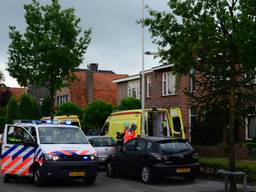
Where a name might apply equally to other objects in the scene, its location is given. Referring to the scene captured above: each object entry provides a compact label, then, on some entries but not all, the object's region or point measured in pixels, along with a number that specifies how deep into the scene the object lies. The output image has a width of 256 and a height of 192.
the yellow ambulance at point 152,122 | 21.55
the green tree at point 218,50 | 12.46
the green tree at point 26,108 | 55.22
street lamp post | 21.70
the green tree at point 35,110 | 56.06
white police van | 14.21
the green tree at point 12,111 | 56.09
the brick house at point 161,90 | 34.97
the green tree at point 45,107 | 56.09
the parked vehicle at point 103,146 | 19.95
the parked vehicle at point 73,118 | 32.03
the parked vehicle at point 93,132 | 29.62
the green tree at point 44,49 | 23.47
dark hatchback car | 14.91
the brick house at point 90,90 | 54.12
